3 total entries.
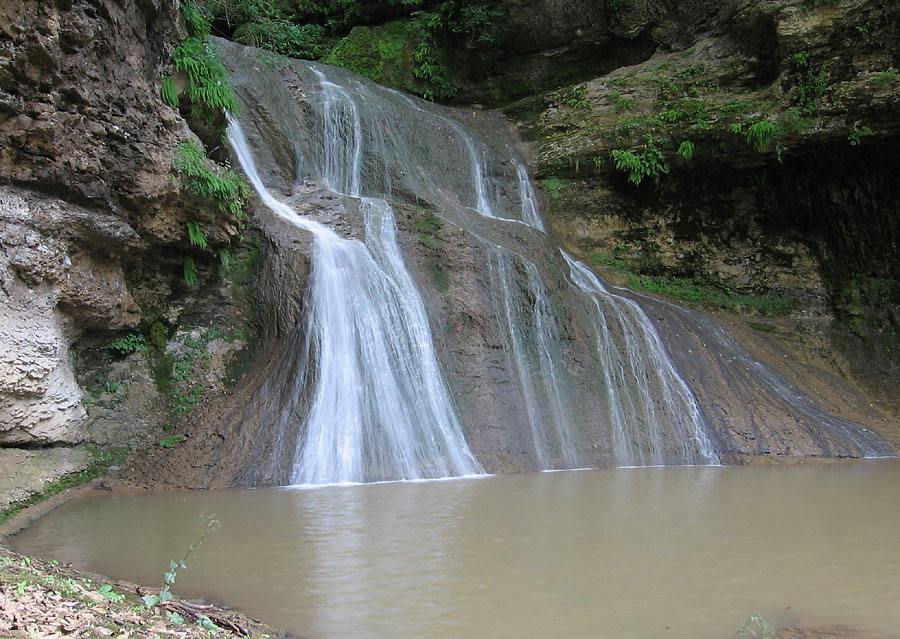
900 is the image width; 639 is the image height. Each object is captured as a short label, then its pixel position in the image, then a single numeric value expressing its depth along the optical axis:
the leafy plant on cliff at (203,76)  9.11
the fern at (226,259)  9.75
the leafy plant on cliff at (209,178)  8.60
